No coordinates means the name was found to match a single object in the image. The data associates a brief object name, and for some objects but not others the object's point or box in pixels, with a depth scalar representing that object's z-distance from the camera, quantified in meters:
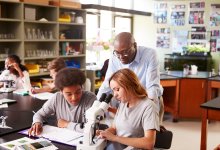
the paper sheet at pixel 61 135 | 1.94
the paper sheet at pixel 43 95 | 3.33
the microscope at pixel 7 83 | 3.70
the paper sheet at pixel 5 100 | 3.10
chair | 2.05
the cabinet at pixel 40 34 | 4.80
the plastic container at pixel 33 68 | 5.09
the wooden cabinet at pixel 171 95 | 5.23
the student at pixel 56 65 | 3.17
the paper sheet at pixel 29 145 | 1.79
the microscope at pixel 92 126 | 1.70
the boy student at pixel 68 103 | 2.14
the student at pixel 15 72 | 3.83
